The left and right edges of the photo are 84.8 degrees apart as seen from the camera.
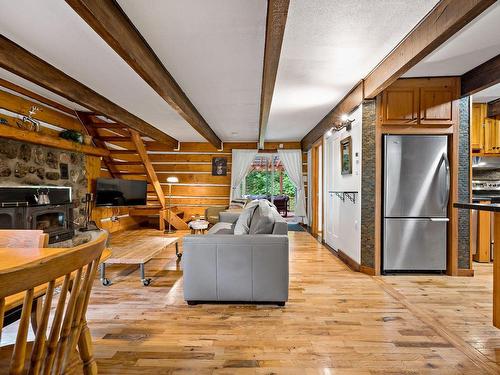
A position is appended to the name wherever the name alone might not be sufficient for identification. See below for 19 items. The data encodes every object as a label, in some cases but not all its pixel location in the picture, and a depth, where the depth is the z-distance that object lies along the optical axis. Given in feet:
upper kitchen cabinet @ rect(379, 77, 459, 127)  11.18
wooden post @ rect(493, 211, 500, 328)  6.96
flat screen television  19.15
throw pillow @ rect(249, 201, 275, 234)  9.27
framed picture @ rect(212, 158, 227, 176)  25.82
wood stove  11.91
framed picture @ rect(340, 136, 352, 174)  13.16
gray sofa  8.48
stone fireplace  12.00
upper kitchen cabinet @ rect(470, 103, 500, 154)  13.73
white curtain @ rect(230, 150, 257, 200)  25.49
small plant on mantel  15.52
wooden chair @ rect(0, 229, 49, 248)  5.30
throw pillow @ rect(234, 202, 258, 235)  9.74
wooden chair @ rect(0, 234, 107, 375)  2.01
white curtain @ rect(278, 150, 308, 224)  25.63
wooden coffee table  9.87
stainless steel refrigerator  11.18
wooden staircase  17.97
